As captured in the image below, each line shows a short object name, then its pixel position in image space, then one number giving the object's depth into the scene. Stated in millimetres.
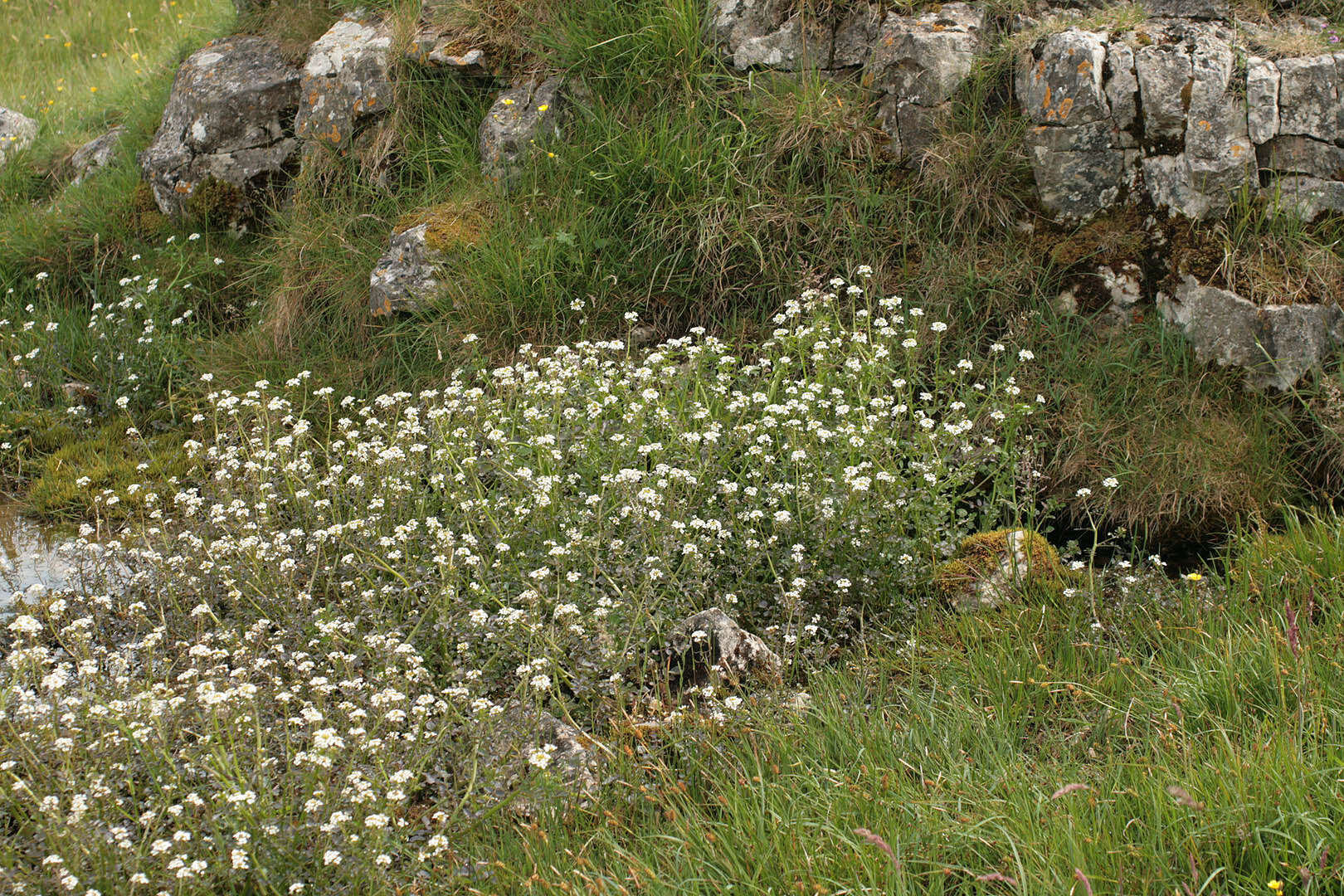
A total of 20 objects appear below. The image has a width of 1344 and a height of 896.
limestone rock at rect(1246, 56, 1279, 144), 5473
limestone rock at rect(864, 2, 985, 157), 6160
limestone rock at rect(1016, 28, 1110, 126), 5707
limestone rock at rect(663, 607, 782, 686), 3914
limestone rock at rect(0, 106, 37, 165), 9742
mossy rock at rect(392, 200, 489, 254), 6621
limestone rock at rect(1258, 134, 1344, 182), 5434
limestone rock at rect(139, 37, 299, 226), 7891
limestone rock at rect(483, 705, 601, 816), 3266
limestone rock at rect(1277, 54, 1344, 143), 5438
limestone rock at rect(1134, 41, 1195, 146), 5574
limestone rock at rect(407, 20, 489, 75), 7230
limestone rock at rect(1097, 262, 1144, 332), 5684
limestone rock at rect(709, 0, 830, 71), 6508
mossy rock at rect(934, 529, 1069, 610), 4402
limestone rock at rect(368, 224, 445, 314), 6582
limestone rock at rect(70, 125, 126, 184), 9016
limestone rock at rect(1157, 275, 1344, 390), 5223
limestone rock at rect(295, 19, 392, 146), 7418
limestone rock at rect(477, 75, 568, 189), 6883
